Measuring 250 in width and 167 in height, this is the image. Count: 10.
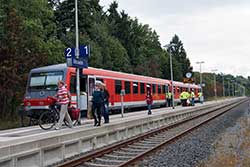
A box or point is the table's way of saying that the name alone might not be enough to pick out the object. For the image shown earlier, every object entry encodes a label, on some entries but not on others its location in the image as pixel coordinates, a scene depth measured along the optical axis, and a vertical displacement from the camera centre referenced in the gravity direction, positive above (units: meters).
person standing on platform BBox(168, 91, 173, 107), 42.58 +0.34
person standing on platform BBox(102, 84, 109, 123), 17.31 -0.23
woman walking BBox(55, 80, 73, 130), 15.47 +0.13
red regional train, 21.78 +1.01
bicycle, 16.67 -0.50
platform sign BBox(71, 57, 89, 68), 17.70 +1.66
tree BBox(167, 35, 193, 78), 124.25 +13.74
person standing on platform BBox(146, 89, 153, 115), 26.66 +0.11
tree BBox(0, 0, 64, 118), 26.36 +2.96
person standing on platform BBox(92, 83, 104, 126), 16.49 -0.02
